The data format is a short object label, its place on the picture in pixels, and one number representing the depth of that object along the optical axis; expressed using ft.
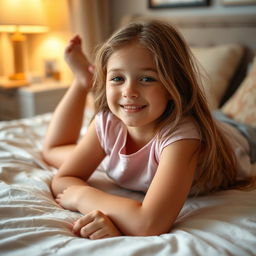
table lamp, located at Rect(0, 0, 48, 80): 8.63
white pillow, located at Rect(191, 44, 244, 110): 6.64
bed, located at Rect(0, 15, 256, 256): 2.40
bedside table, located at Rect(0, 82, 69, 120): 8.94
